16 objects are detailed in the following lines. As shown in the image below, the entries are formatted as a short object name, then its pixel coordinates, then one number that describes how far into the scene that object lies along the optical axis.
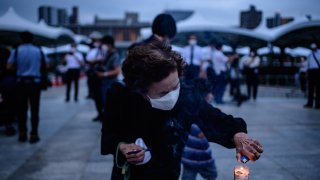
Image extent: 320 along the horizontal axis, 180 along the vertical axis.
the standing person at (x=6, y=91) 6.85
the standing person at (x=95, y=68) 7.89
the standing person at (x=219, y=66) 9.71
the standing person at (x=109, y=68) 7.43
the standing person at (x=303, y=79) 14.86
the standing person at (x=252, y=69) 11.86
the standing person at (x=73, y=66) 11.63
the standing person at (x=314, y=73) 9.74
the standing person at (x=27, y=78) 5.89
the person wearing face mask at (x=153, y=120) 1.66
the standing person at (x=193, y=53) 7.95
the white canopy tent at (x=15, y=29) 11.83
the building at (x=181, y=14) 83.12
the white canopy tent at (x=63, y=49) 27.05
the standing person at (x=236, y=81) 10.65
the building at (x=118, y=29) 85.81
